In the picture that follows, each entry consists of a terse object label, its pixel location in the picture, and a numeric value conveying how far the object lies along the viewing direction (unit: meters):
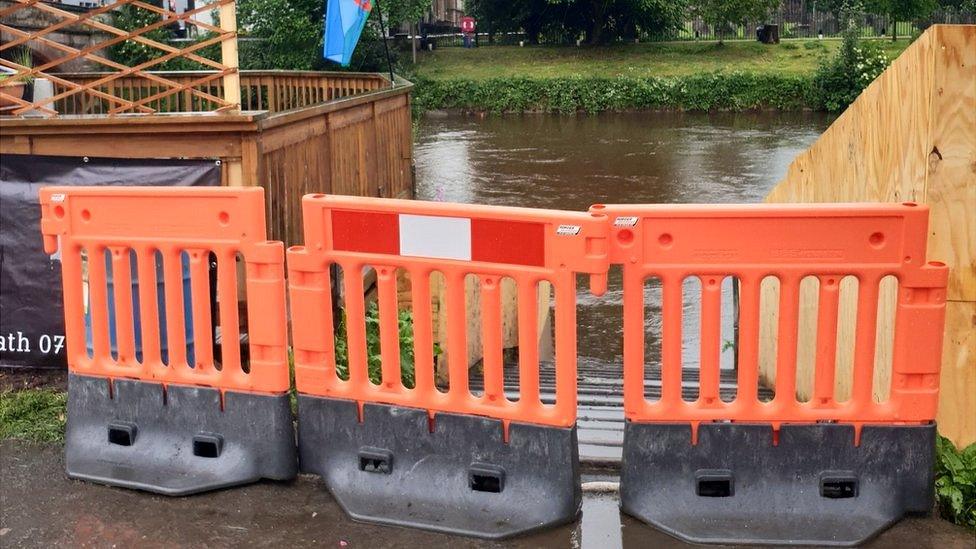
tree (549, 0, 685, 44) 47.53
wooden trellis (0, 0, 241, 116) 7.97
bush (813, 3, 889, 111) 37.28
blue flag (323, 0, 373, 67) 13.97
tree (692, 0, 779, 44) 46.19
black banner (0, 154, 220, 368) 7.21
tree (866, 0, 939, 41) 47.03
